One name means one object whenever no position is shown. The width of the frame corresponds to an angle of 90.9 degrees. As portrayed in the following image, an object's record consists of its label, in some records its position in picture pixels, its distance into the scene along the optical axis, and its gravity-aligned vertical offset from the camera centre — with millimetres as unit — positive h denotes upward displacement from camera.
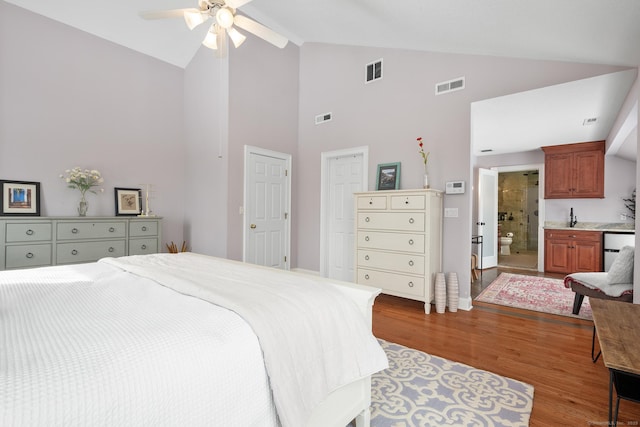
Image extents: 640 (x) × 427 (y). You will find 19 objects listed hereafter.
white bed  733 -405
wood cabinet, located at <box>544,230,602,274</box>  5355 -728
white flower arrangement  3694 +361
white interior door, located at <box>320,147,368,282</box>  4617 -1
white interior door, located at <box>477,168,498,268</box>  6398 -116
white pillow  2975 -557
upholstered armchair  2985 -716
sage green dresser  3111 -342
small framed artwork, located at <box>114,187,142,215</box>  4160 +98
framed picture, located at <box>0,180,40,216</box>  3342 +108
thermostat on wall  3531 +252
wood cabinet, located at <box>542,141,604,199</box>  5496 +709
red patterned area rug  3645 -1139
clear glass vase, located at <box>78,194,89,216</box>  3722 +6
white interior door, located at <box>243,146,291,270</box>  4477 +11
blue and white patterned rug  1671 -1113
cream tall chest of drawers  3381 -364
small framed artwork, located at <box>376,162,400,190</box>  4047 +428
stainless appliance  4992 -525
